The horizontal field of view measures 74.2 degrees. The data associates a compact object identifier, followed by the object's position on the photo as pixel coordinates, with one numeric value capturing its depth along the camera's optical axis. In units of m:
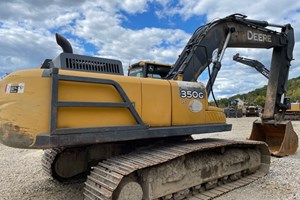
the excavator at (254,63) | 12.91
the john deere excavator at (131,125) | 2.16
